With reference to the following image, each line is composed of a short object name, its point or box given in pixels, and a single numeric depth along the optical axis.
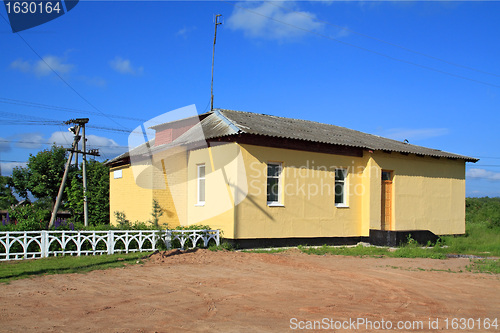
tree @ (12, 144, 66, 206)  38.78
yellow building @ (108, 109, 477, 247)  15.34
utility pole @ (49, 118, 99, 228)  25.72
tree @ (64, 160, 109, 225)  27.53
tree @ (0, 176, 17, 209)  48.70
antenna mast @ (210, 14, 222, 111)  23.48
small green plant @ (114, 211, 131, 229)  20.63
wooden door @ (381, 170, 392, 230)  19.36
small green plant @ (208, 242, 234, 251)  14.40
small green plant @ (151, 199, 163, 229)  17.58
